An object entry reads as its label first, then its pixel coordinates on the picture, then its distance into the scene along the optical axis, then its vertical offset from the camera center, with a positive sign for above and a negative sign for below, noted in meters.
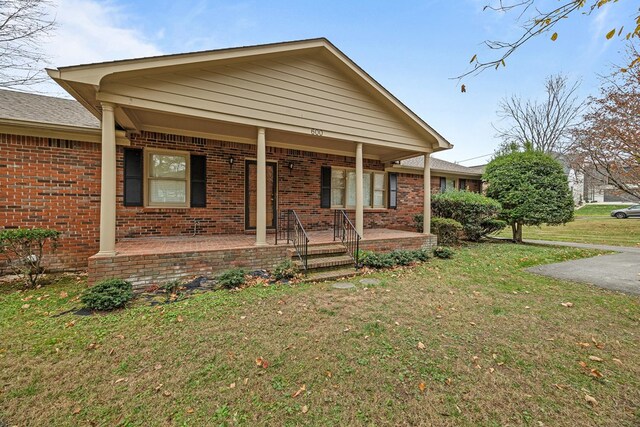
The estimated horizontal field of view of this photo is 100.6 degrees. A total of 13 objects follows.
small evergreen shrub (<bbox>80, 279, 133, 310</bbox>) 3.84 -1.24
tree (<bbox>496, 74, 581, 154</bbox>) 21.50 +8.33
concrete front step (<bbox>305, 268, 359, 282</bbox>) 5.41 -1.31
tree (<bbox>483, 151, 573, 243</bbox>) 9.64 +0.83
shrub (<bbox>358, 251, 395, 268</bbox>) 6.28 -1.14
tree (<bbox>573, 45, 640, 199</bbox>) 8.06 +2.83
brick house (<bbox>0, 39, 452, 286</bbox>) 4.73 +1.49
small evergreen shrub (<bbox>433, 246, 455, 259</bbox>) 7.64 -1.15
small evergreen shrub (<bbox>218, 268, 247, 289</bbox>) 4.86 -1.23
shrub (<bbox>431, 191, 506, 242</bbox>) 9.51 +0.17
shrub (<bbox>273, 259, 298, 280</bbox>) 5.37 -1.21
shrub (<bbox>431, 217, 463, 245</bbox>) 9.02 -0.56
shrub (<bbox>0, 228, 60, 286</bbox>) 4.62 -0.67
